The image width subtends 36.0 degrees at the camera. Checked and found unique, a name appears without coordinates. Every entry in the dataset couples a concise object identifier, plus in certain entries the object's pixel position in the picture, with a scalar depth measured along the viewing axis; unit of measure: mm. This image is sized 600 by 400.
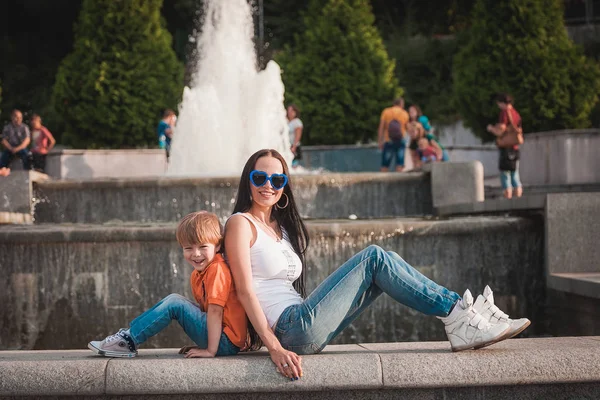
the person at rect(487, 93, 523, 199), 12047
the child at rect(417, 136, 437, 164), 15234
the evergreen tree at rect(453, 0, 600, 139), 18031
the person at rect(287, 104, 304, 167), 15852
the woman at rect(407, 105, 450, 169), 15438
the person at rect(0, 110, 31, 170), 14984
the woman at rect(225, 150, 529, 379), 4152
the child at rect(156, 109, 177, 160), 17156
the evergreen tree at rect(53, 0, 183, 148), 20484
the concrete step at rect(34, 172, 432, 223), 10242
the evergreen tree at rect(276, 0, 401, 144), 21062
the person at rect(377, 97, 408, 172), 15555
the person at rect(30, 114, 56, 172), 16156
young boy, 4184
